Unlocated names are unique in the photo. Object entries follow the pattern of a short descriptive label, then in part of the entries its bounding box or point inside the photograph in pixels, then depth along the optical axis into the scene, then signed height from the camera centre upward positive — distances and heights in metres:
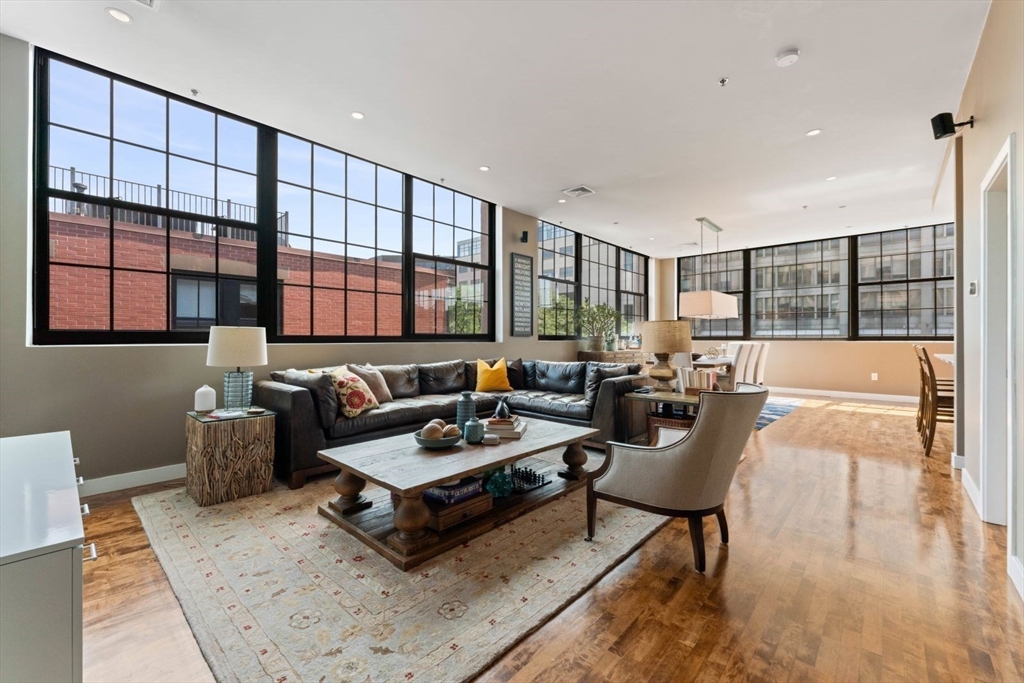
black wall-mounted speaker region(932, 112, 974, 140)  2.94 +1.47
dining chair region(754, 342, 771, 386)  6.39 -0.30
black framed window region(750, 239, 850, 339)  7.87 +1.00
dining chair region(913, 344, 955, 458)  3.94 -0.53
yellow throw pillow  4.95 -0.41
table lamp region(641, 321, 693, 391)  3.29 +0.04
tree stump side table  2.79 -0.76
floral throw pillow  3.48 -0.43
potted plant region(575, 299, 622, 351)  7.34 +0.32
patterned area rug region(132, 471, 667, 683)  1.50 -1.06
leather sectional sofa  3.19 -0.56
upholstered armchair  1.96 -0.58
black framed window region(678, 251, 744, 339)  8.88 +1.35
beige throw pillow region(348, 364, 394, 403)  4.02 -0.37
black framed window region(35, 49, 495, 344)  2.99 +0.95
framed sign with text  6.15 +0.67
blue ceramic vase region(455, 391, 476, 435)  2.89 -0.45
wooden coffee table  2.13 -0.80
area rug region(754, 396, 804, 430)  5.62 -0.96
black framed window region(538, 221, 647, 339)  6.88 +1.12
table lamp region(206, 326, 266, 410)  2.97 -0.10
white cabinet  0.81 -0.49
